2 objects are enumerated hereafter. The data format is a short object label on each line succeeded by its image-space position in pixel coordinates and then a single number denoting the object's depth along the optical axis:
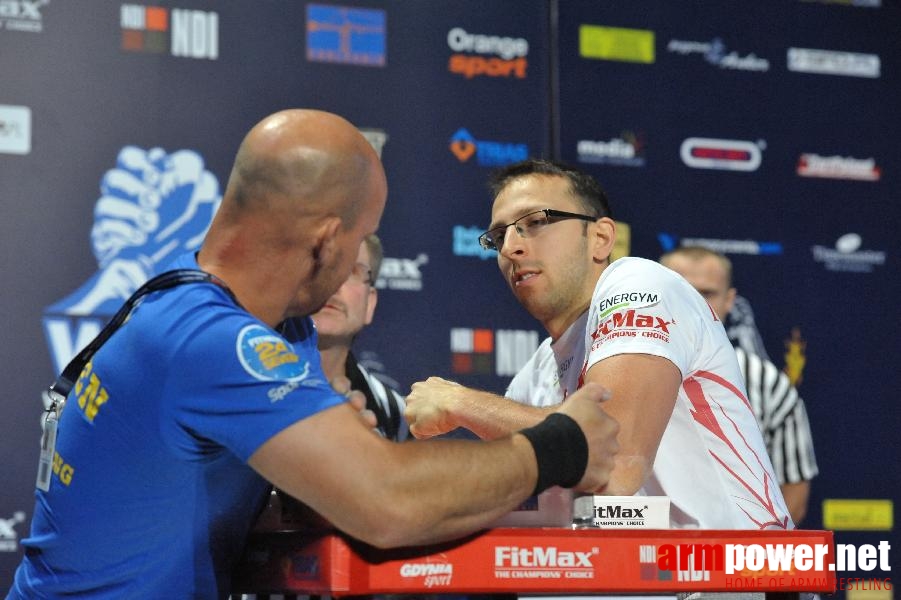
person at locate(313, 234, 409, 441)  3.66
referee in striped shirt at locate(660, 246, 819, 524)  4.27
